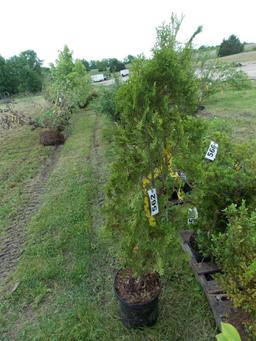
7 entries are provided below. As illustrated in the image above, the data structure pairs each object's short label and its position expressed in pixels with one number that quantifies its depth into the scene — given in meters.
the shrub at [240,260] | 2.02
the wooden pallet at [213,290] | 2.38
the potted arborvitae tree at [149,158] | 1.92
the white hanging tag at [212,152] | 2.69
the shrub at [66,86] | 10.40
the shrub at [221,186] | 2.71
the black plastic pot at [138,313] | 2.41
